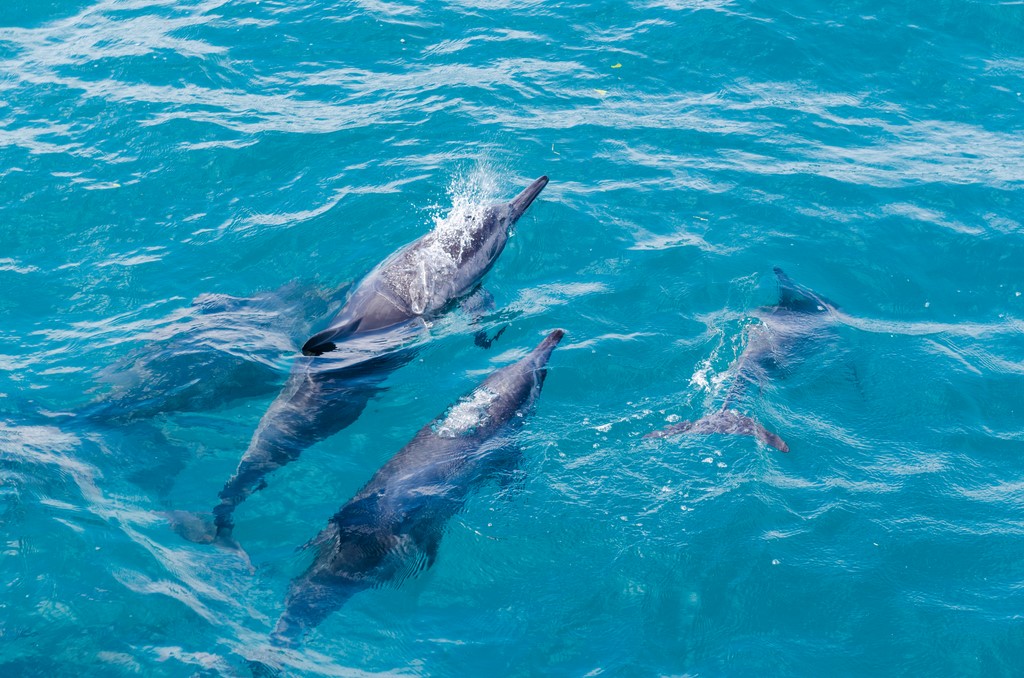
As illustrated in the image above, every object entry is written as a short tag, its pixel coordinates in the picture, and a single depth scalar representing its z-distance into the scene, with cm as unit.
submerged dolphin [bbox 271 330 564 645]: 989
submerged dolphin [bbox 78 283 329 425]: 1244
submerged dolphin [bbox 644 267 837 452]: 1179
